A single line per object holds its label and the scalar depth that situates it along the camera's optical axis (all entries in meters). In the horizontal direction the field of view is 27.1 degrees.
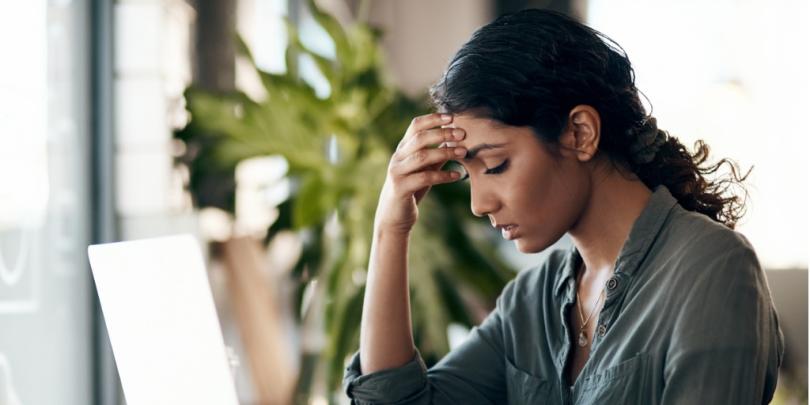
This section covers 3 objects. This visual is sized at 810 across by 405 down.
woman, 1.61
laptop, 1.61
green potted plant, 2.76
